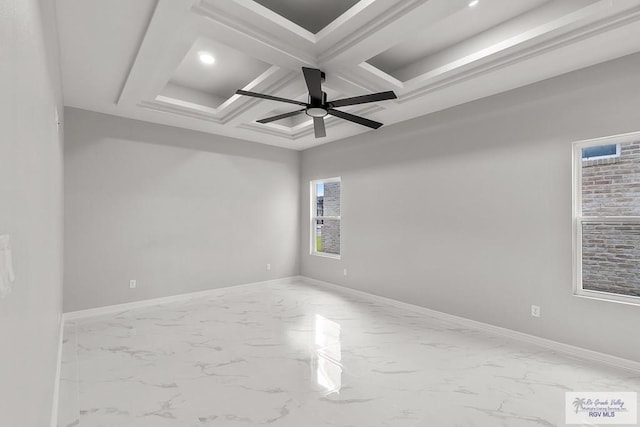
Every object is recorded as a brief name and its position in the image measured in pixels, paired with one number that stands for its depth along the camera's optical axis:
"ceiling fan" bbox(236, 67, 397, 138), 2.60
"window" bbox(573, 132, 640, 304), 2.80
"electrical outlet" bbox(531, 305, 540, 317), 3.21
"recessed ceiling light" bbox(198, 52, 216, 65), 3.38
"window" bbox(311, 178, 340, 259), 6.12
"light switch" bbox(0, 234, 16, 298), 0.63
